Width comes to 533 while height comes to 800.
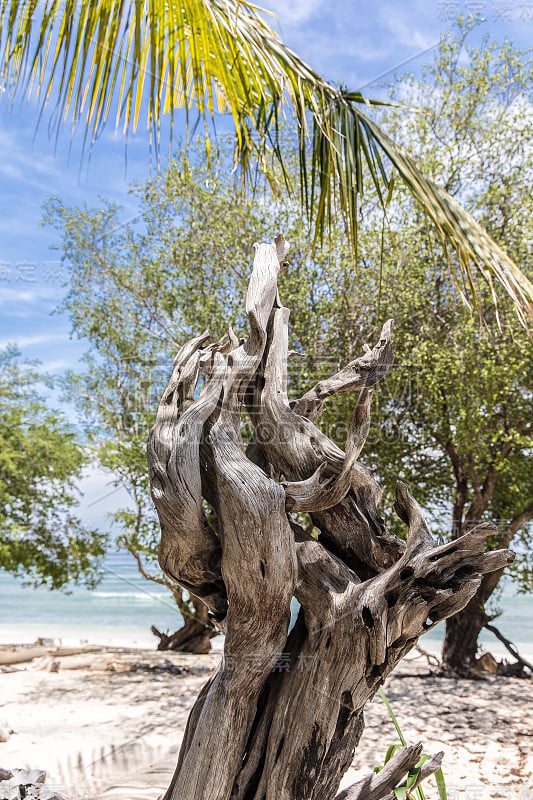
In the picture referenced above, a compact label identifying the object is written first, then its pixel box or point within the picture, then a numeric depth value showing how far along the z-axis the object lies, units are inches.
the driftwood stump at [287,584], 64.6
